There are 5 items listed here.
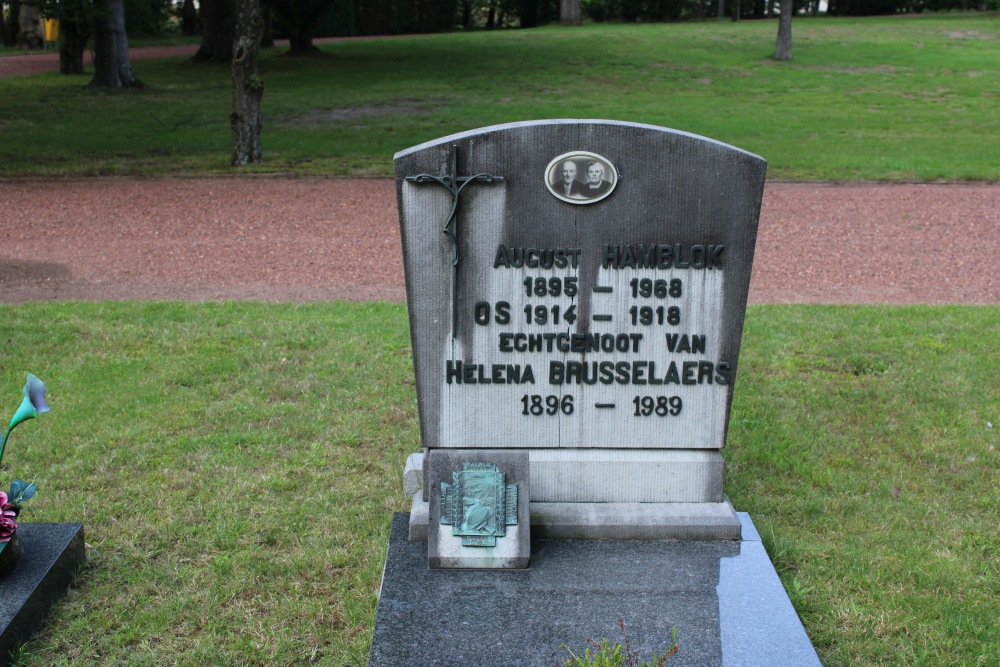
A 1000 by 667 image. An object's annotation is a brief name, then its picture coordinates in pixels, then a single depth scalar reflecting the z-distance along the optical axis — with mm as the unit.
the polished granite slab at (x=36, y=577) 3713
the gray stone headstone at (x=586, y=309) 4125
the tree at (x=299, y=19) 30594
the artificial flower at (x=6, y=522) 3887
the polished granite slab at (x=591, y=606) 3527
